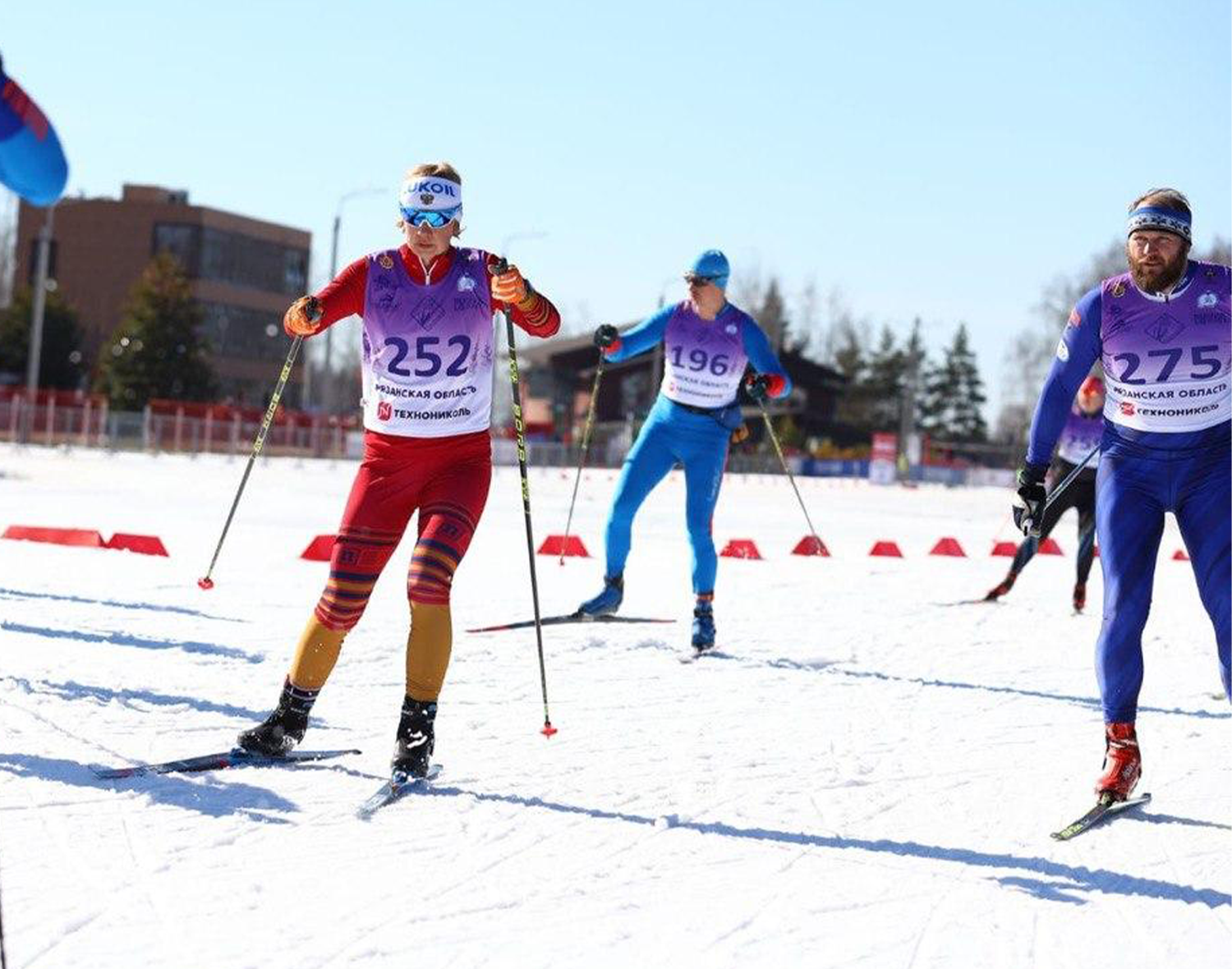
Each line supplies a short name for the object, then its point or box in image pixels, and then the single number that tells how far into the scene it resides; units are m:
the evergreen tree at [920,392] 96.81
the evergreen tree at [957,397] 100.94
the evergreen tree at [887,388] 97.88
